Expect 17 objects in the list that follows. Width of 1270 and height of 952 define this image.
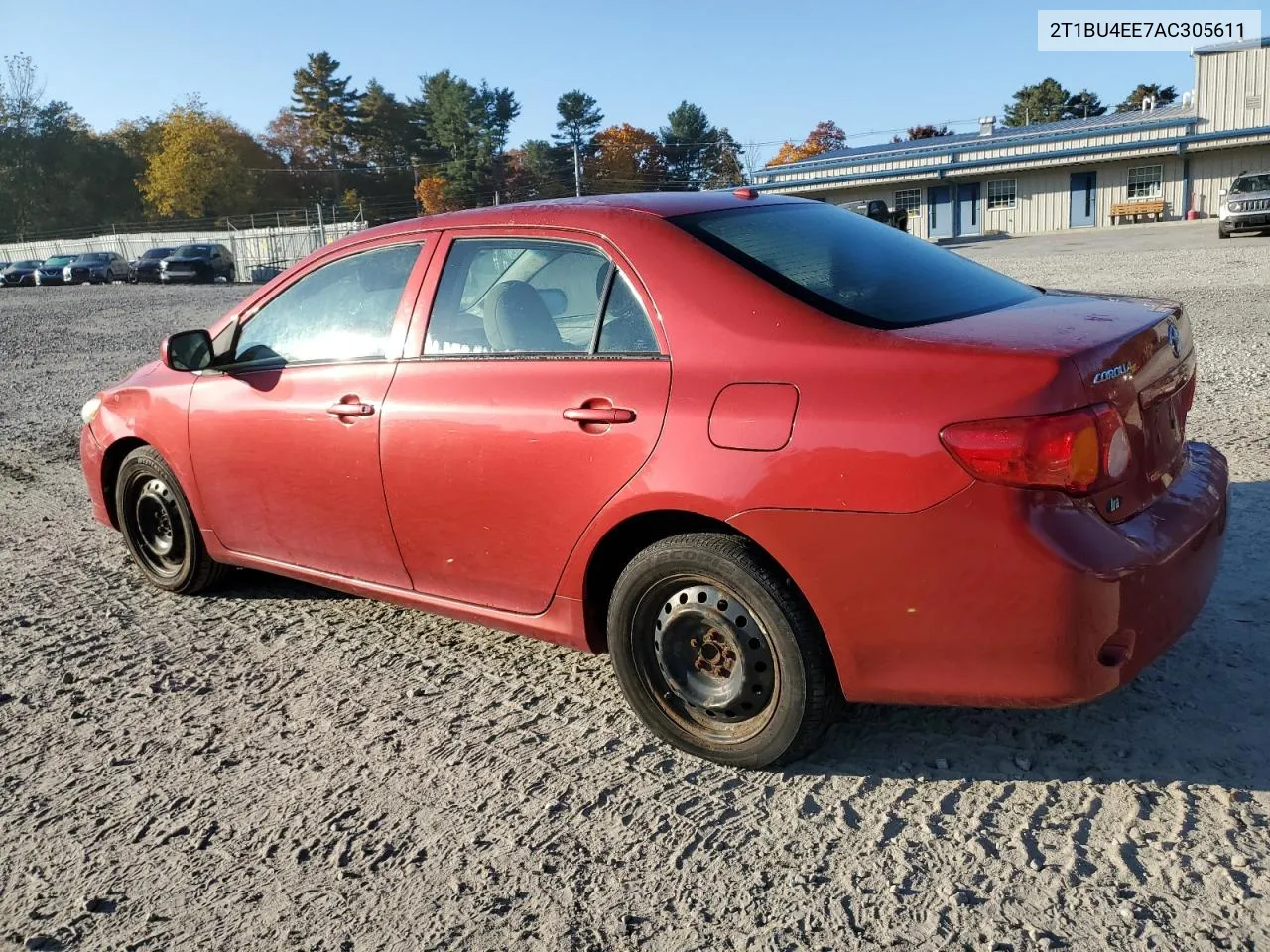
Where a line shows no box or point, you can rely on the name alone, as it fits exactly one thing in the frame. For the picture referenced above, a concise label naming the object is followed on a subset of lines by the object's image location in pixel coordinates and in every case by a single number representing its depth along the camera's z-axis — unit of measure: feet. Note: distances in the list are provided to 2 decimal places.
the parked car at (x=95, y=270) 138.82
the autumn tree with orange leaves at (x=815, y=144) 293.76
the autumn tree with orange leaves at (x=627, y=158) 267.39
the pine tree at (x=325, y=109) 292.81
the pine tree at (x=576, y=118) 269.64
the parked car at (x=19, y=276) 147.43
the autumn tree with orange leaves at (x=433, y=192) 261.03
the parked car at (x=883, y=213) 107.24
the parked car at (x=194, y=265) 124.98
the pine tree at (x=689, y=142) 289.94
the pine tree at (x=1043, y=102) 304.30
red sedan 8.41
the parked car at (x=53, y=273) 142.51
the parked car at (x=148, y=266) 131.34
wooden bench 147.23
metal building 145.79
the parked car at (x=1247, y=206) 85.81
